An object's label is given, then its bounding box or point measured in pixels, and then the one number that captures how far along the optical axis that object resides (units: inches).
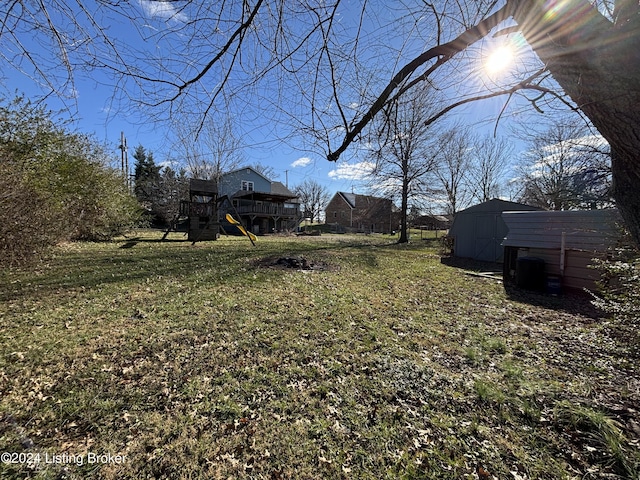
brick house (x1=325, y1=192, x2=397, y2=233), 1643.7
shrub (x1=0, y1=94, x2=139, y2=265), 225.1
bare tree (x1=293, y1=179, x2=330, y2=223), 2251.5
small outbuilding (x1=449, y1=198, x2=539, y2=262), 513.7
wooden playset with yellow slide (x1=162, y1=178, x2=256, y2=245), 589.0
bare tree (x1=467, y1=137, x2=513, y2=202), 1027.3
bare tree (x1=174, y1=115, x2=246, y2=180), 1025.5
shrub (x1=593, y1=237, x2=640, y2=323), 110.2
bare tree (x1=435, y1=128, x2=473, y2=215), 869.8
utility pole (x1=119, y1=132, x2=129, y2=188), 594.5
